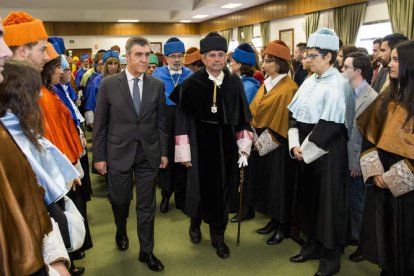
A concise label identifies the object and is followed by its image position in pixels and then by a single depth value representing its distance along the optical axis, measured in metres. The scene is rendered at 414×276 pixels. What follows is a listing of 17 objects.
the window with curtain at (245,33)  16.38
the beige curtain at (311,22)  11.80
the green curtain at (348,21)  10.19
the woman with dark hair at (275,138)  3.45
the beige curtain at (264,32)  14.96
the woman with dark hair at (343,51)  4.23
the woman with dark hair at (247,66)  4.04
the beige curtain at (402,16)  8.44
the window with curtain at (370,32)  9.56
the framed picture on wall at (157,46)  20.31
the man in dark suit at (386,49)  4.16
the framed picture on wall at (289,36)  13.41
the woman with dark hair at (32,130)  1.30
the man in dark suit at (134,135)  3.00
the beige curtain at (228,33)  18.05
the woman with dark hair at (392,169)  2.40
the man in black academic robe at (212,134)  3.26
